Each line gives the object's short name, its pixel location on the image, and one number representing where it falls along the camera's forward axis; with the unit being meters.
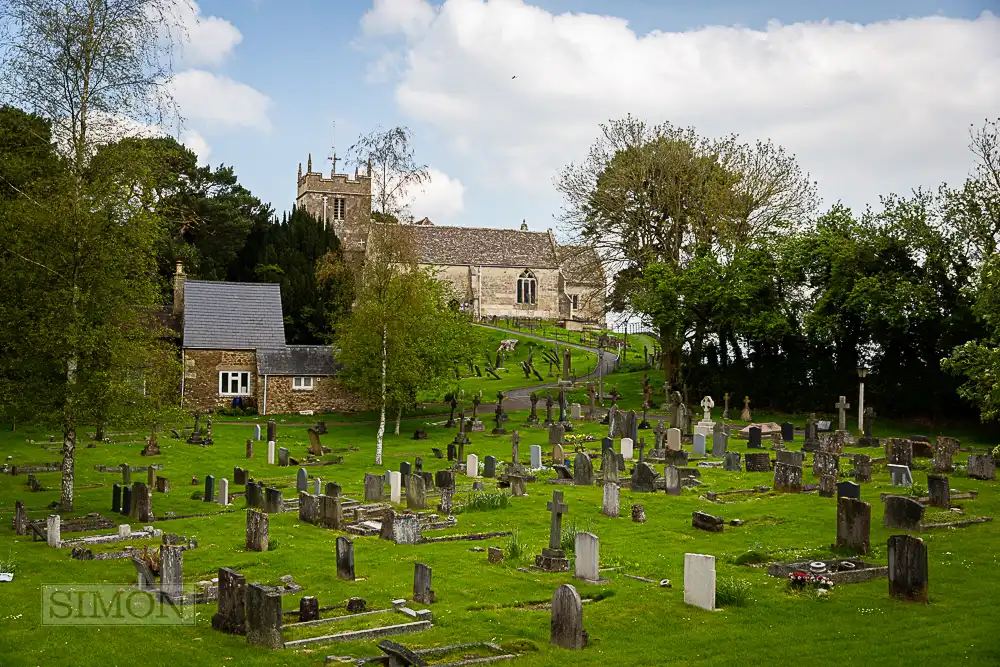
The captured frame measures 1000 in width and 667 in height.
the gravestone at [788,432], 37.56
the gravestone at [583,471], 27.89
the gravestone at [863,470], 26.83
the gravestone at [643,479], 26.27
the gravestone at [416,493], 23.98
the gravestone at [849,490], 22.59
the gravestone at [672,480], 25.66
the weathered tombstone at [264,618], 13.03
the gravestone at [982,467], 27.45
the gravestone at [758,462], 29.72
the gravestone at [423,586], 15.16
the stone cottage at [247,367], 48.38
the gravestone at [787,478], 25.62
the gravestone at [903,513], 20.02
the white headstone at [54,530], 19.84
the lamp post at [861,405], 36.69
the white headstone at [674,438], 33.16
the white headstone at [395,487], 25.03
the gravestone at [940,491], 22.80
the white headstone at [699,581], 14.71
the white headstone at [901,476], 25.61
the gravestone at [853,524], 17.84
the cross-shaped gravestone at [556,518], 17.92
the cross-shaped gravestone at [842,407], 37.15
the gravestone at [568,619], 12.95
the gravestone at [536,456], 31.44
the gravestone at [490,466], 29.69
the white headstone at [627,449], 32.25
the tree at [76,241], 23.00
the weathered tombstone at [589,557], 16.45
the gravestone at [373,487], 25.30
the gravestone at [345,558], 16.95
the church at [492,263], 89.88
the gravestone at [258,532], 19.50
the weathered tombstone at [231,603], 13.60
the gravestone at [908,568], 14.74
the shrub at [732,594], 14.93
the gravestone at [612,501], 22.66
